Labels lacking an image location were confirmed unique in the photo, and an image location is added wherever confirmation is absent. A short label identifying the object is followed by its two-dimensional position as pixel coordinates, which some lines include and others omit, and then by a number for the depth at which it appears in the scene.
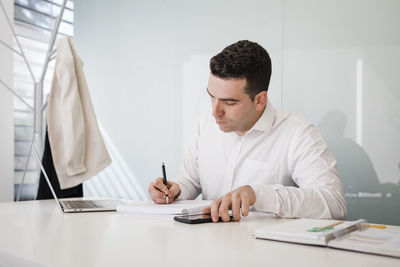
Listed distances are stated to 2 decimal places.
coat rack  2.26
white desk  0.74
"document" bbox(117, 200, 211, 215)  1.24
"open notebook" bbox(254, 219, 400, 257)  0.78
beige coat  2.03
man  1.57
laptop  1.40
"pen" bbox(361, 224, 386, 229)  0.97
